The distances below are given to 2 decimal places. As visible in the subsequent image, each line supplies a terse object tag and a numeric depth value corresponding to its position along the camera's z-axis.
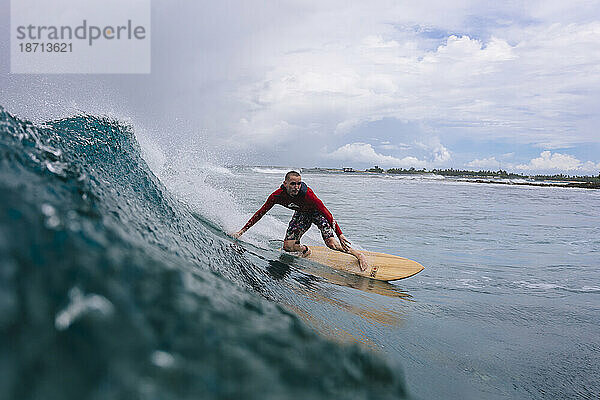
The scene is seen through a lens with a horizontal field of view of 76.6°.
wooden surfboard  6.11
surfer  6.24
